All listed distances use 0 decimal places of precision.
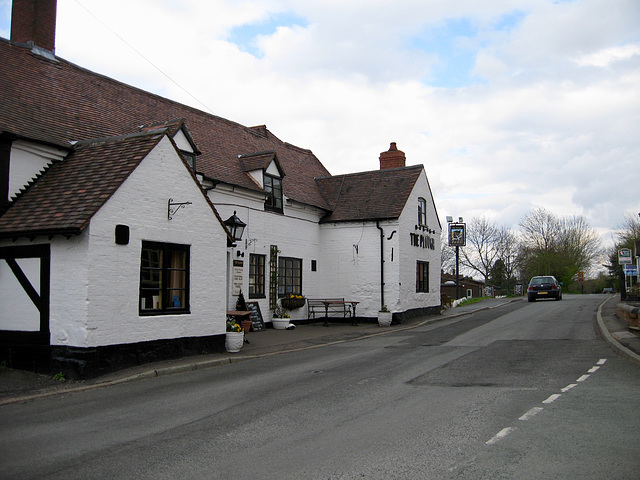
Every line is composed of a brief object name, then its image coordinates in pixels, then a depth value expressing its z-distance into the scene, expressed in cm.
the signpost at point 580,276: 5588
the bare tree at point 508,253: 6881
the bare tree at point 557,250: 6353
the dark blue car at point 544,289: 3634
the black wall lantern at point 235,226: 1582
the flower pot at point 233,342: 1373
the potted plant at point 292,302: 2067
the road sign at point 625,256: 2452
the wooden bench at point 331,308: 2214
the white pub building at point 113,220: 1070
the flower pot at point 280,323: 1956
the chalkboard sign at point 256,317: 1853
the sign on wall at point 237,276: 1795
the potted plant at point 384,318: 2166
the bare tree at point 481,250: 7075
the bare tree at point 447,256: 7320
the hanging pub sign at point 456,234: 3155
